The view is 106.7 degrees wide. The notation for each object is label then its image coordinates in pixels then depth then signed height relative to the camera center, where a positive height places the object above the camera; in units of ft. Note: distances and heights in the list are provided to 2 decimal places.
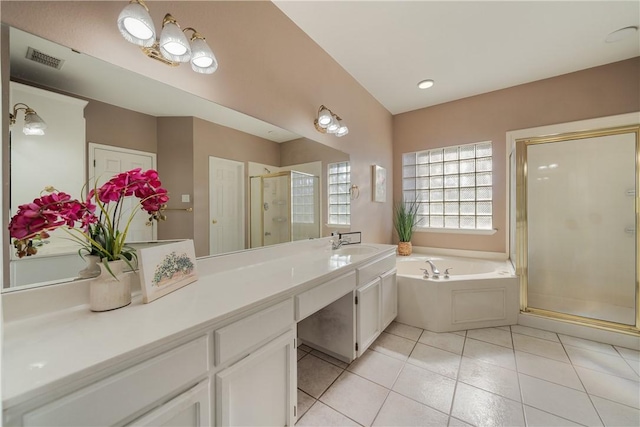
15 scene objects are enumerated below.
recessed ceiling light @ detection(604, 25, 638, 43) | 6.11 +4.67
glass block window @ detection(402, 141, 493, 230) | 9.75 +1.20
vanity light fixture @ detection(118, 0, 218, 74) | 2.93 +2.36
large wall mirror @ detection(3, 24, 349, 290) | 2.60 +0.99
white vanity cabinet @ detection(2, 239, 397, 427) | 1.68 -1.26
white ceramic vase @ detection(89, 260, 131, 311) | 2.67 -0.86
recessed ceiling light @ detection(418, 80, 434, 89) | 8.59 +4.72
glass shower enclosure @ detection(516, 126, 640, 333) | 6.94 -0.46
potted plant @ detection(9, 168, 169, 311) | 2.41 -0.08
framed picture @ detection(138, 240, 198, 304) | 2.86 -0.73
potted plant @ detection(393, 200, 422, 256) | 10.67 -0.44
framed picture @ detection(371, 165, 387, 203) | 9.46 +1.20
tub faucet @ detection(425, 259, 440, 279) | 7.64 -1.95
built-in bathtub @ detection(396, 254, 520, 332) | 7.19 -2.75
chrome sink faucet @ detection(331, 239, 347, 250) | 7.03 -0.91
